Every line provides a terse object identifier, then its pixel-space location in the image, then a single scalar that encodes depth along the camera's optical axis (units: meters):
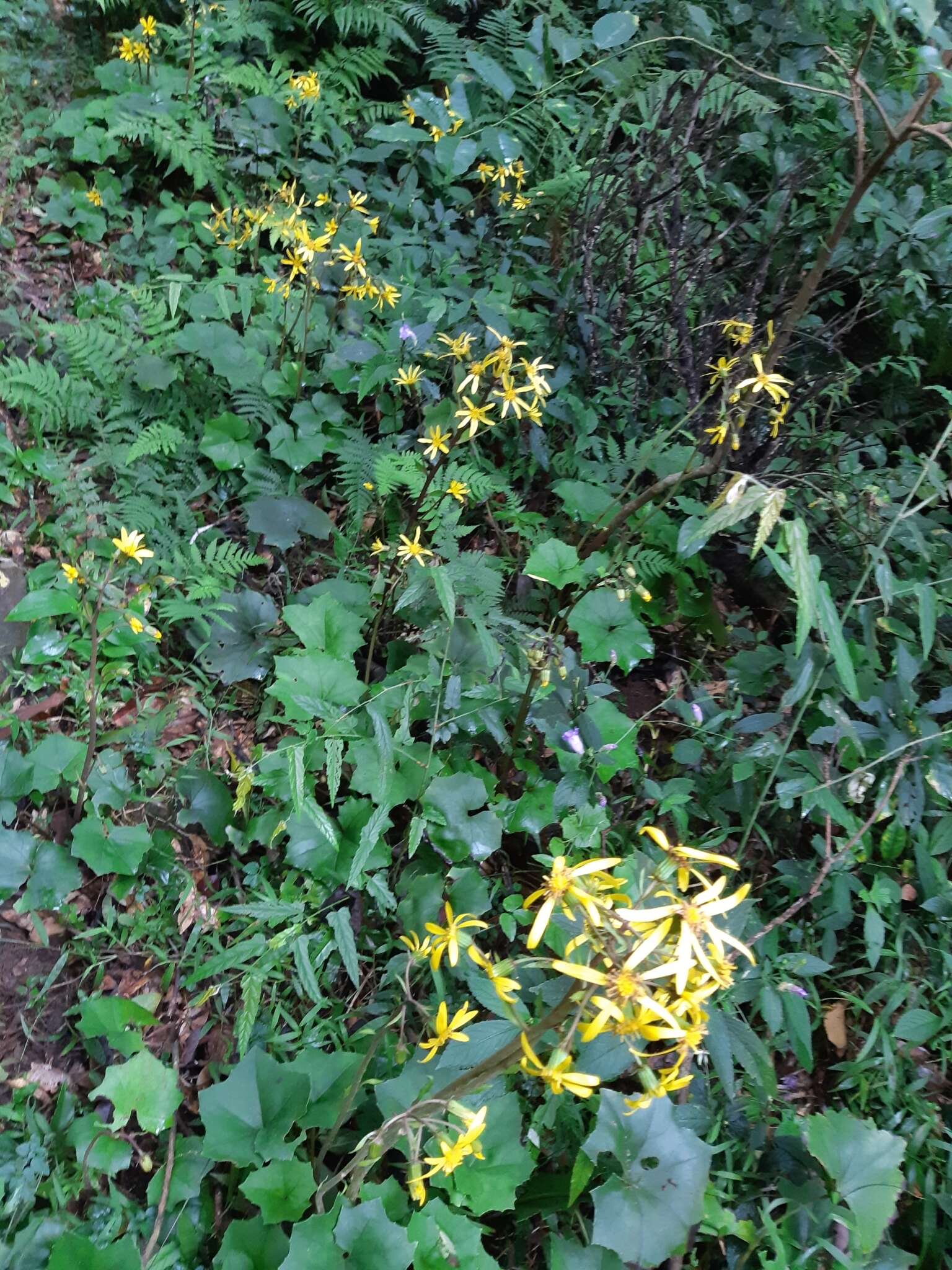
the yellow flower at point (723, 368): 2.11
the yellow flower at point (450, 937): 1.06
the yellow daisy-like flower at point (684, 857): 0.90
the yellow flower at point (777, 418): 2.18
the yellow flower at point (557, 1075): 0.87
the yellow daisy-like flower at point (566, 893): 0.86
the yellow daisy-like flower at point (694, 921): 0.83
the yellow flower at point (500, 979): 0.94
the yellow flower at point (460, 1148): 1.00
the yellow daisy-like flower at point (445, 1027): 1.04
